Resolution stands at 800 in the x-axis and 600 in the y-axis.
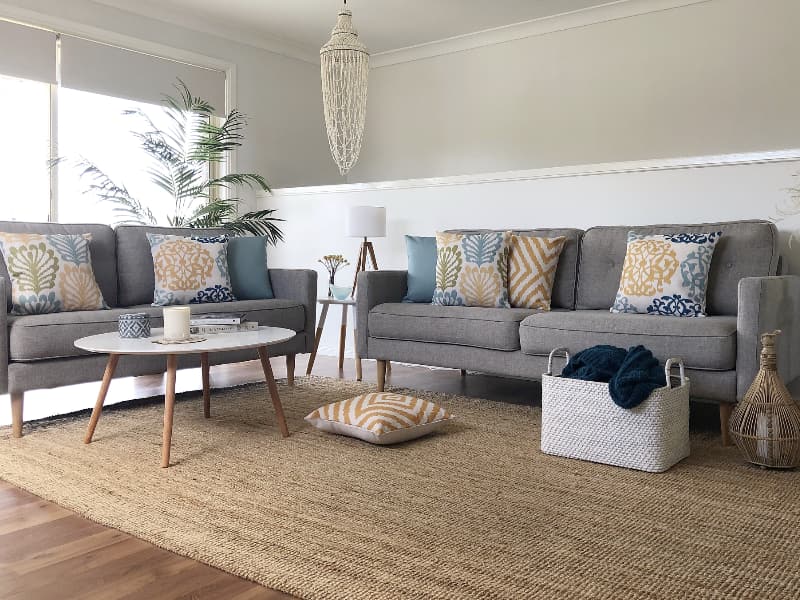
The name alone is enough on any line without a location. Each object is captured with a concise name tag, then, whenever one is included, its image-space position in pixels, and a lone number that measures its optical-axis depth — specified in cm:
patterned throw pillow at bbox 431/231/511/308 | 386
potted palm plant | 521
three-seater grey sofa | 284
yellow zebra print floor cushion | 280
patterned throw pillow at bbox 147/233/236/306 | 390
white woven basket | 250
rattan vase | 253
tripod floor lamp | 494
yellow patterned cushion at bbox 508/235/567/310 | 383
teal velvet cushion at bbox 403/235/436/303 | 414
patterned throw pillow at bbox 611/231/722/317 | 326
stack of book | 305
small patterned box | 287
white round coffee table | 256
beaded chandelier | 433
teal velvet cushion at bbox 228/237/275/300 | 427
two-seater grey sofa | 298
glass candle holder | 277
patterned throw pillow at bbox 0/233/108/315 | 330
